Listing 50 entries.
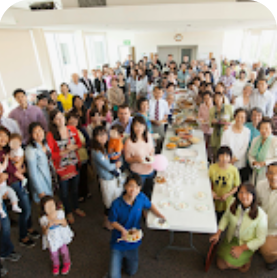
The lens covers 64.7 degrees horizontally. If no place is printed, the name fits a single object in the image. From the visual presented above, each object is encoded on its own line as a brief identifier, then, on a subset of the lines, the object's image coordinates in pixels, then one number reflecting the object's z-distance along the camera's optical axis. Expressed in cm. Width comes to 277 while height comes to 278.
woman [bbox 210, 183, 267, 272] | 230
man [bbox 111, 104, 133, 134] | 343
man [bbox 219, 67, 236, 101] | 707
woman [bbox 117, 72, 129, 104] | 756
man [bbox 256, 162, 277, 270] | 246
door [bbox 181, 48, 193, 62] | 1397
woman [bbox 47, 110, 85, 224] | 296
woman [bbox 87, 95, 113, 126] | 416
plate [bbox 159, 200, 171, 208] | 246
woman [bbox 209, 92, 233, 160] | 395
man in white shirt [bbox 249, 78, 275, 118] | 440
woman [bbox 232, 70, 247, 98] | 659
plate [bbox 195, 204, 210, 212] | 238
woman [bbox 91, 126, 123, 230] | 280
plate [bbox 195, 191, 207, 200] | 256
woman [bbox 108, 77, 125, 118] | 590
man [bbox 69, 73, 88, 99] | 645
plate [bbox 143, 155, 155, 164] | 299
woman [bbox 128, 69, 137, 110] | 783
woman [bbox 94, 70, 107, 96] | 768
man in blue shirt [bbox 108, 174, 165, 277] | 225
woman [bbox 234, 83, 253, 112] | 465
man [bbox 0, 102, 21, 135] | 342
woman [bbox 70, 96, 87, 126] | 393
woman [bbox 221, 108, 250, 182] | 331
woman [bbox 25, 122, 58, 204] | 262
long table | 222
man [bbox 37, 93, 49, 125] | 436
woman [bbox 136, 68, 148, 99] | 769
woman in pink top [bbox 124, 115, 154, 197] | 302
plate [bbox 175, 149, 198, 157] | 346
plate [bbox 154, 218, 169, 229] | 222
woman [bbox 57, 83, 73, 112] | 548
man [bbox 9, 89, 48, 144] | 373
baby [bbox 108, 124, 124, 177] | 294
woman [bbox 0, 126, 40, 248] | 262
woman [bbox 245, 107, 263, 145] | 350
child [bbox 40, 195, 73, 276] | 236
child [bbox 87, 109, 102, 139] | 382
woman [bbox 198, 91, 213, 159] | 435
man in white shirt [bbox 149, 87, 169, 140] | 444
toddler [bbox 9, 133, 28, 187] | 263
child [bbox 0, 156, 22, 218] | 253
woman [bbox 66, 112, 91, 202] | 330
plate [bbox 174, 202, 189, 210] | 241
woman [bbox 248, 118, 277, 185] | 300
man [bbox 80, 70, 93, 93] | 719
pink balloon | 307
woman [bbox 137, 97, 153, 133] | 378
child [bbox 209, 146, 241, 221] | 280
